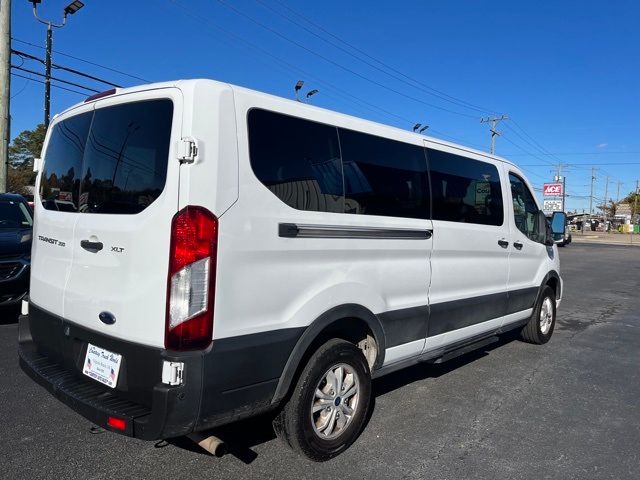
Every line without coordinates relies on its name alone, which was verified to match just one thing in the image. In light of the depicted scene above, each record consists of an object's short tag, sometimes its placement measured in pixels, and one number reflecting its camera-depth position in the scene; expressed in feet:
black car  20.89
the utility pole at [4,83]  39.68
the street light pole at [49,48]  53.72
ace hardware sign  162.50
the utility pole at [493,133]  158.30
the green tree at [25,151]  180.55
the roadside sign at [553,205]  157.21
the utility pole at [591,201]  355.56
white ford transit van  8.36
